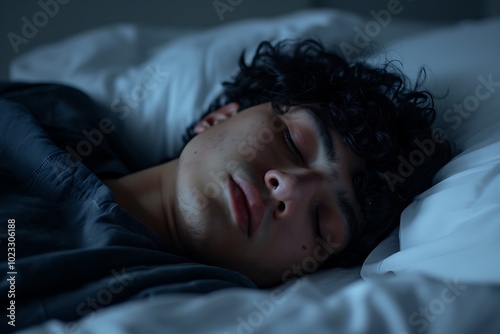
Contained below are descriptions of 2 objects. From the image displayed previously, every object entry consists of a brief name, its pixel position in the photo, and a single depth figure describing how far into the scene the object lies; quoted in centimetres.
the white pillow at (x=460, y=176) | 62
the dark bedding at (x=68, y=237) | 60
